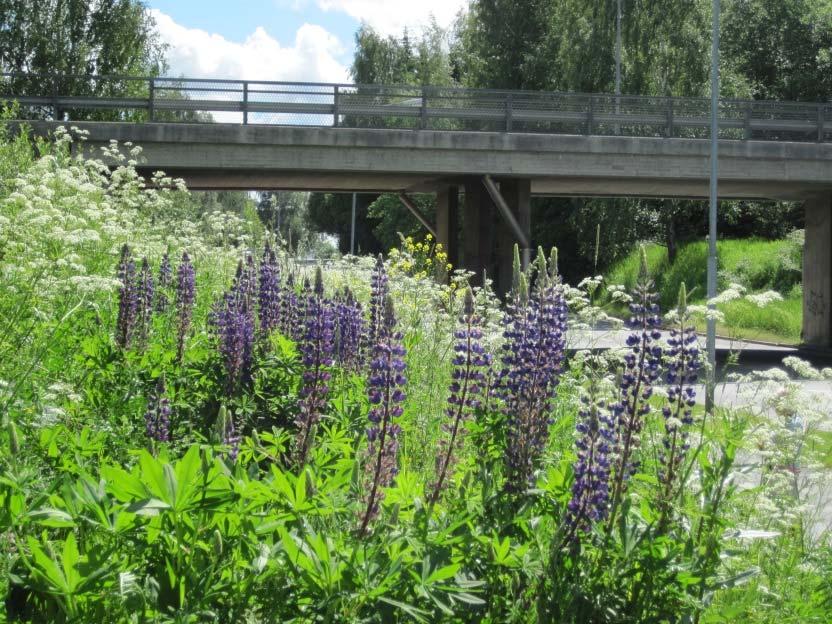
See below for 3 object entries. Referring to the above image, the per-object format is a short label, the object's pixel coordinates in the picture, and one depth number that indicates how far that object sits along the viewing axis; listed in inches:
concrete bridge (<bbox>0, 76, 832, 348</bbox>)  840.3
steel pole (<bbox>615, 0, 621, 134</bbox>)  1501.0
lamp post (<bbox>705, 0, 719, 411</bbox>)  850.8
